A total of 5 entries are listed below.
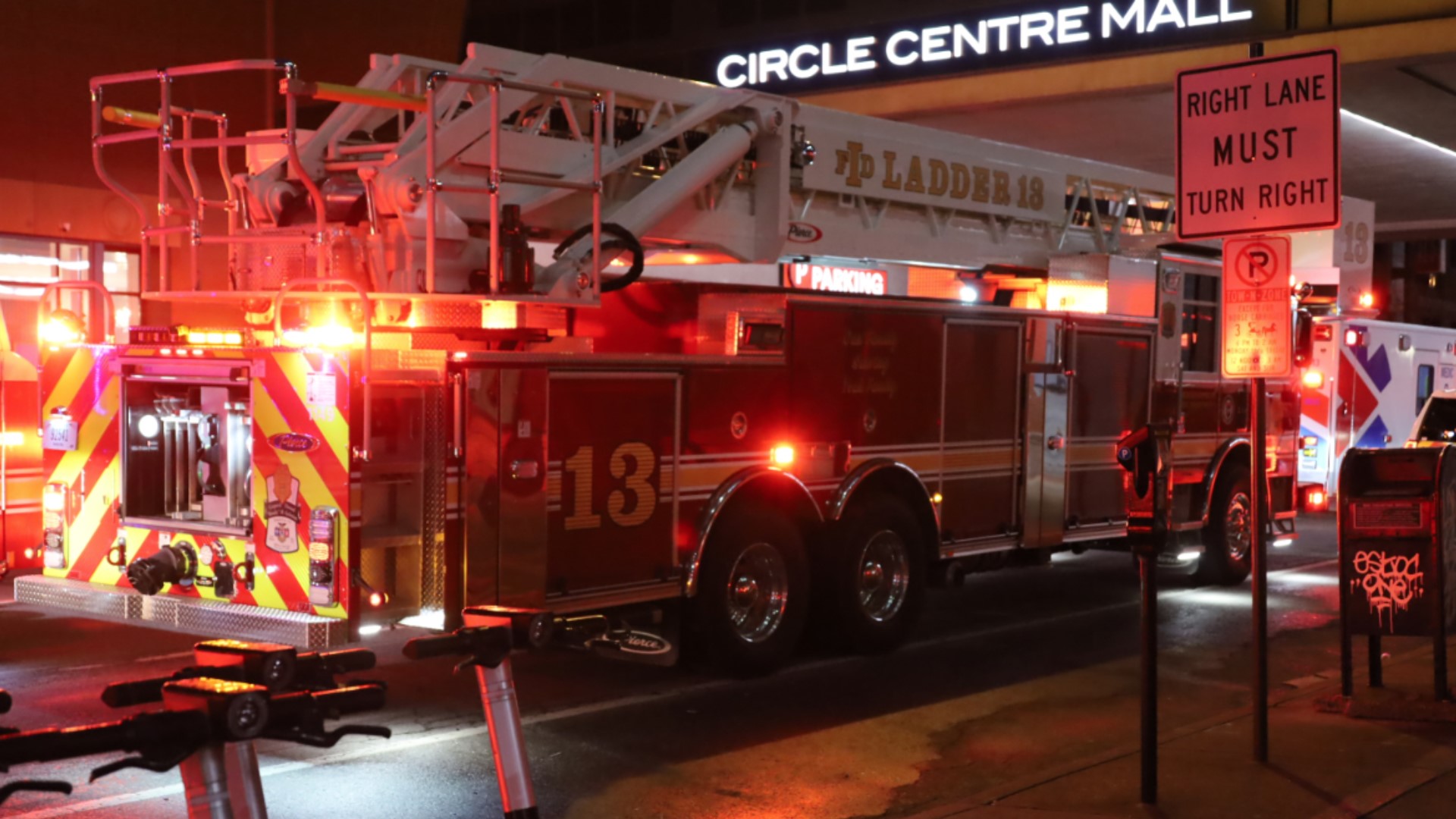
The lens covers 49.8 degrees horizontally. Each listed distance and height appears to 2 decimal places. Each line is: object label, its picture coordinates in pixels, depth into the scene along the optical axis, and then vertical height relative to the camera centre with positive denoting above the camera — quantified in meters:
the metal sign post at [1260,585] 6.92 -0.88
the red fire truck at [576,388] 7.29 -0.02
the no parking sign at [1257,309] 6.89 +0.35
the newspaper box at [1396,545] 8.22 -0.83
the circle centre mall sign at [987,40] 17.41 +4.23
